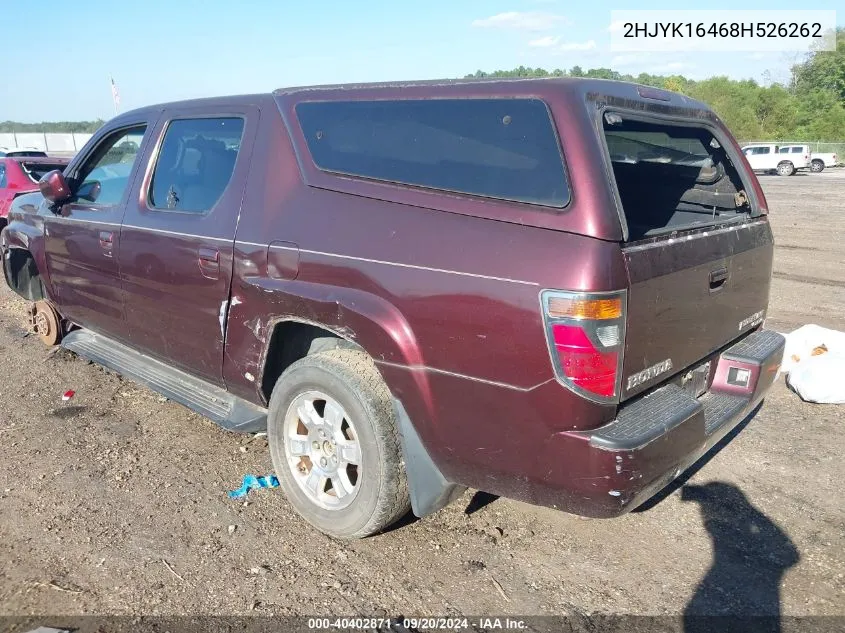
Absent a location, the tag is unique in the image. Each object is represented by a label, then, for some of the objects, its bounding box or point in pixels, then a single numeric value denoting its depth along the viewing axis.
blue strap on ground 3.52
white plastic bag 4.68
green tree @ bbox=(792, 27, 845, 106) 57.47
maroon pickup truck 2.38
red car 9.61
